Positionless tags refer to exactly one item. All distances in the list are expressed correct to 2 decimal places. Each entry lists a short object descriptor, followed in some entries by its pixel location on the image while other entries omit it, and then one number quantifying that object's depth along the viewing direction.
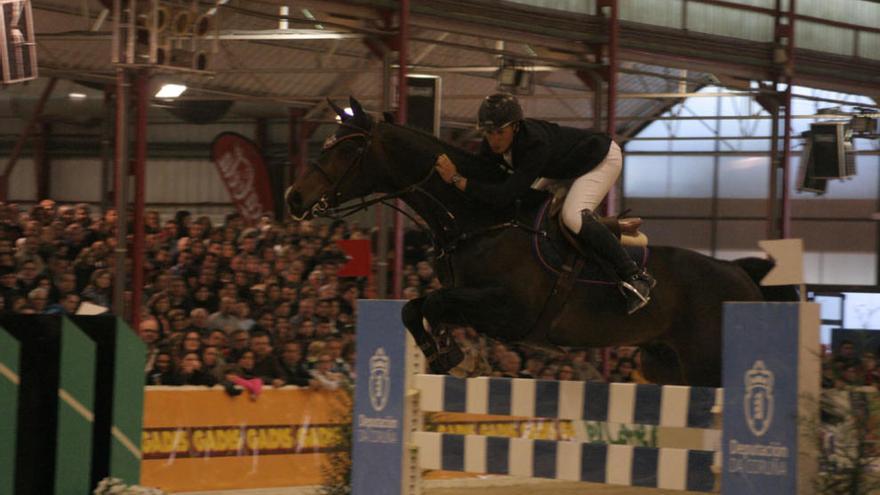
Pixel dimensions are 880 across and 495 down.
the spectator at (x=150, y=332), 17.94
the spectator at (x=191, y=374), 16.72
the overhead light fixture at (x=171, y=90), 27.69
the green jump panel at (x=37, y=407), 10.20
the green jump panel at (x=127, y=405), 10.71
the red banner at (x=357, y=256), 25.47
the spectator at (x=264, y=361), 17.75
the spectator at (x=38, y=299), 16.62
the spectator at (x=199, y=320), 18.80
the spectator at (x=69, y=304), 16.52
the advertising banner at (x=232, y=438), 16.12
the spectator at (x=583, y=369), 21.98
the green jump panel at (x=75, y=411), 10.23
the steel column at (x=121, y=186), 18.11
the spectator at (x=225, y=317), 19.58
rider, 10.79
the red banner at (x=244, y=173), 38.53
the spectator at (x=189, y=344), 17.25
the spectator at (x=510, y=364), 21.59
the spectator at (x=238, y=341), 17.70
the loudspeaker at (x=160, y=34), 18.25
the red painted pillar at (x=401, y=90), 22.73
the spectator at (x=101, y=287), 18.55
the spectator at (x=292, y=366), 17.92
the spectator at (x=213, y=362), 17.05
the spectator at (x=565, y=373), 21.94
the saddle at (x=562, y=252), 11.20
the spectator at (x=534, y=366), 22.12
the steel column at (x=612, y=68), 26.69
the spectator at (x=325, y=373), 17.55
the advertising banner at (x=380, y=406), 11.45
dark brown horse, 10.74
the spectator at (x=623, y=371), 25.53
